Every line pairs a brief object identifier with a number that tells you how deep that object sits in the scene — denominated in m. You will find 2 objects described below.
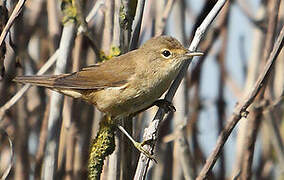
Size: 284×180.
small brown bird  4.42
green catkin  3.85
